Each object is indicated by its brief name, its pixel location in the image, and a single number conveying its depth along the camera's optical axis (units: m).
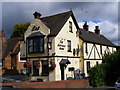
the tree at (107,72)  18.22
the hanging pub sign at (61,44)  24.80
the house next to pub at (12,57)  36.72
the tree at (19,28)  52.78
